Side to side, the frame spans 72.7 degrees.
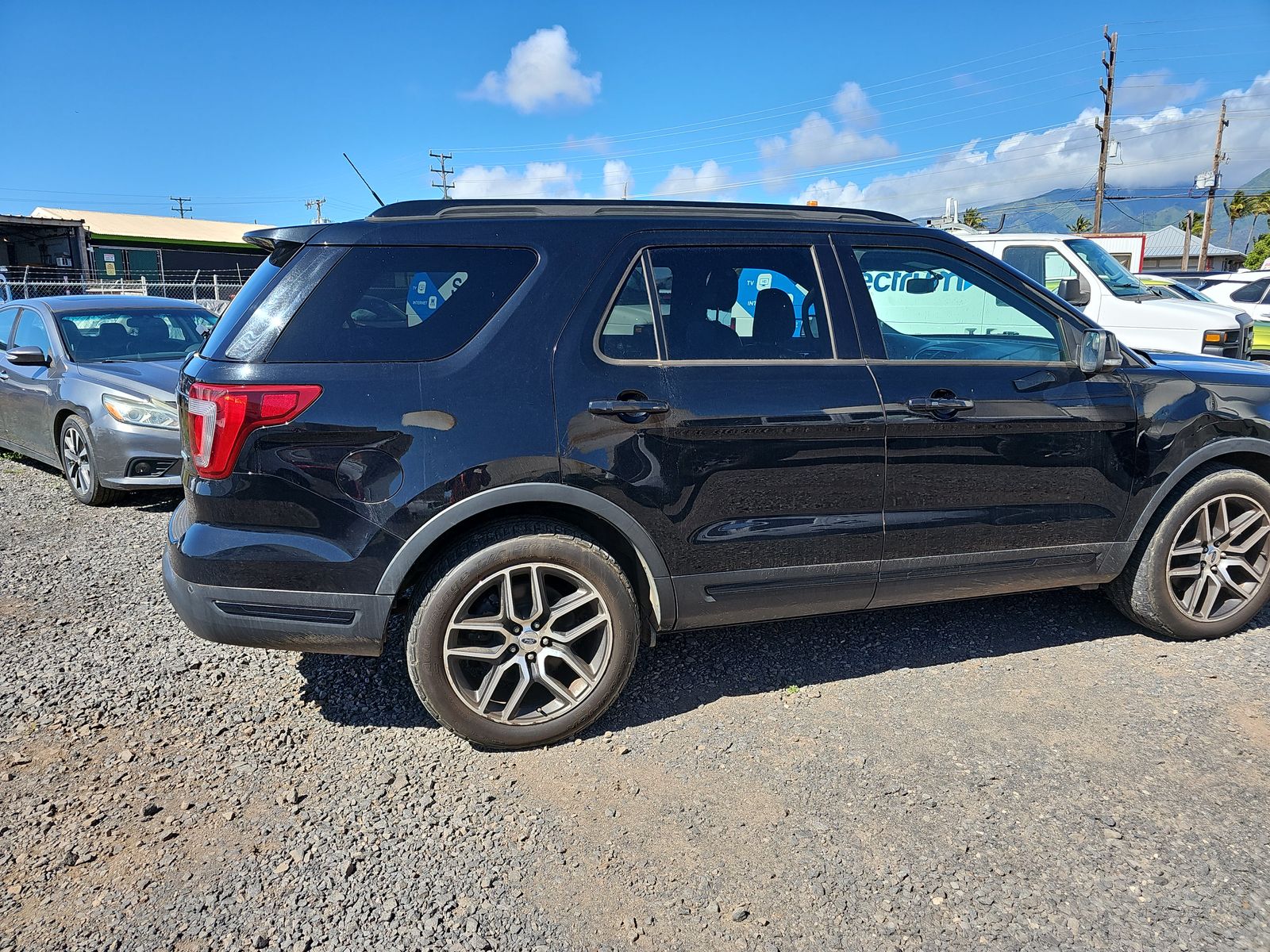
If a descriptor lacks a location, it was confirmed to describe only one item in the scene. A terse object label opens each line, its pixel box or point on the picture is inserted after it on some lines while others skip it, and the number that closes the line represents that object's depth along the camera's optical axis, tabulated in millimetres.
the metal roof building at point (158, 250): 36688
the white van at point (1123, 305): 9320
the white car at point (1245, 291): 15289
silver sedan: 6445
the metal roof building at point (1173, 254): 69125
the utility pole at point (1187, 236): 61125
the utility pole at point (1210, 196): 47688
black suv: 2914
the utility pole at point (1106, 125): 34281
